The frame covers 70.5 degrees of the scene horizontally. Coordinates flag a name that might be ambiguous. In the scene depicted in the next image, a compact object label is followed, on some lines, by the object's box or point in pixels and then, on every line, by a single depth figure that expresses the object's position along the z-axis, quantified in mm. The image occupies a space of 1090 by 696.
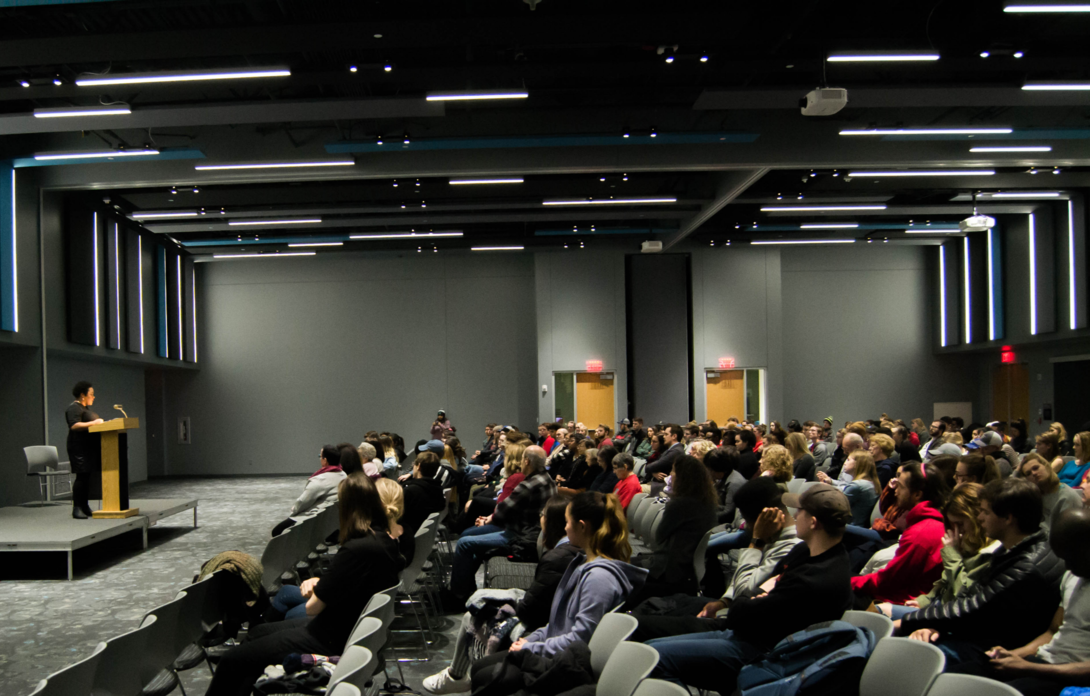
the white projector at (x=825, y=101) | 7277
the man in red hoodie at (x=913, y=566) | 3586
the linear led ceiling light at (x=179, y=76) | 7184
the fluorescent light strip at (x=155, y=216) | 13383
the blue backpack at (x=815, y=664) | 2492
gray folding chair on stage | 10188
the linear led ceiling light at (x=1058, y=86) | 8211
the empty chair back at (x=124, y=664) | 2854
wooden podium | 8156
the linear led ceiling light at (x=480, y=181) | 11648
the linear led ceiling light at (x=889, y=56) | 7215
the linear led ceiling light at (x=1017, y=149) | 10375
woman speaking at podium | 8086
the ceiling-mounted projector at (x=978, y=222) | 11172
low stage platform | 6902
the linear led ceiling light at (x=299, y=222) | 14234
